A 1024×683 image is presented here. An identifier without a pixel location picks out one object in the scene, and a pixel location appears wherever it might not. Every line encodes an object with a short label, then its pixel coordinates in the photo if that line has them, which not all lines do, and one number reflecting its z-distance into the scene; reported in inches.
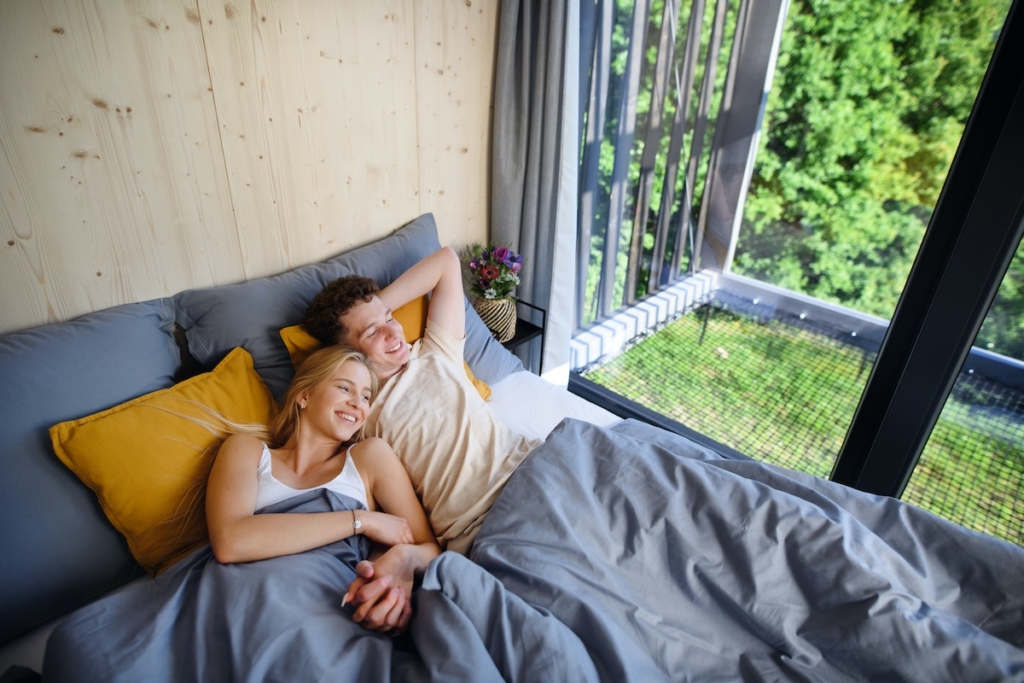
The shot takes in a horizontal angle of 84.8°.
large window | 61.7
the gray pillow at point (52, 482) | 41.0
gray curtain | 75.5
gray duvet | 33.8
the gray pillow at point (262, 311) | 55.5
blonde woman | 39.9
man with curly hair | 50.9
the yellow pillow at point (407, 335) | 56.9
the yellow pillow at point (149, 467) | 43.3
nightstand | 84.4
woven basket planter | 80.8
